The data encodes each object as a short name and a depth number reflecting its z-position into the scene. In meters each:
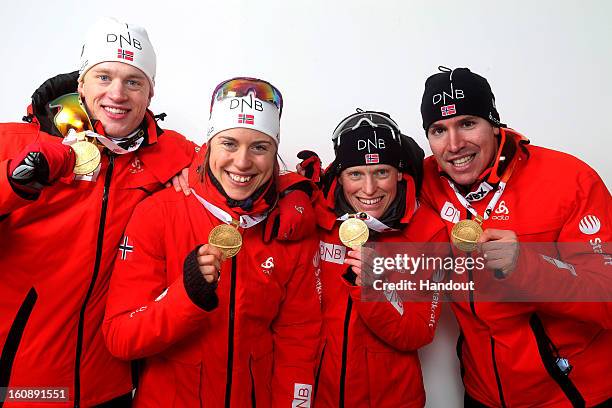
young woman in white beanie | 1.85
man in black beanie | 2.09
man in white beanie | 1.99
